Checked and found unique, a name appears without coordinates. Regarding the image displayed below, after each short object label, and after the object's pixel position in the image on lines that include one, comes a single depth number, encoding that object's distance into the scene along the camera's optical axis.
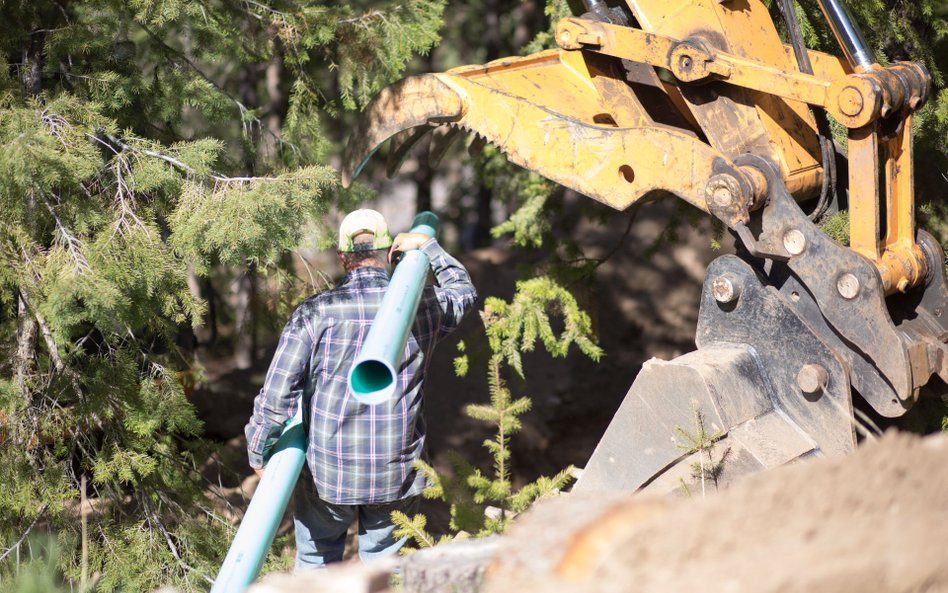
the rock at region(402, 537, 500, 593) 5.16
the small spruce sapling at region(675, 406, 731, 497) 7.46
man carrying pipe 7.92
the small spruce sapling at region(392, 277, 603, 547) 7.70
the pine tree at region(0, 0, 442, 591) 8.37
